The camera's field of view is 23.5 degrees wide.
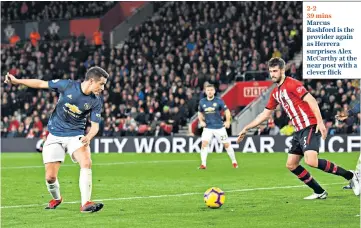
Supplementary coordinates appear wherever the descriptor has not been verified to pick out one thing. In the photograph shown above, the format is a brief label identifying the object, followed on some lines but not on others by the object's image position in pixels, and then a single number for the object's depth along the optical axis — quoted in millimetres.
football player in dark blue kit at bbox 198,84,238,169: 22234
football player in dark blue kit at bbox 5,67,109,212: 11867
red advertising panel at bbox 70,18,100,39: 47688
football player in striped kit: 13125
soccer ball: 12516
